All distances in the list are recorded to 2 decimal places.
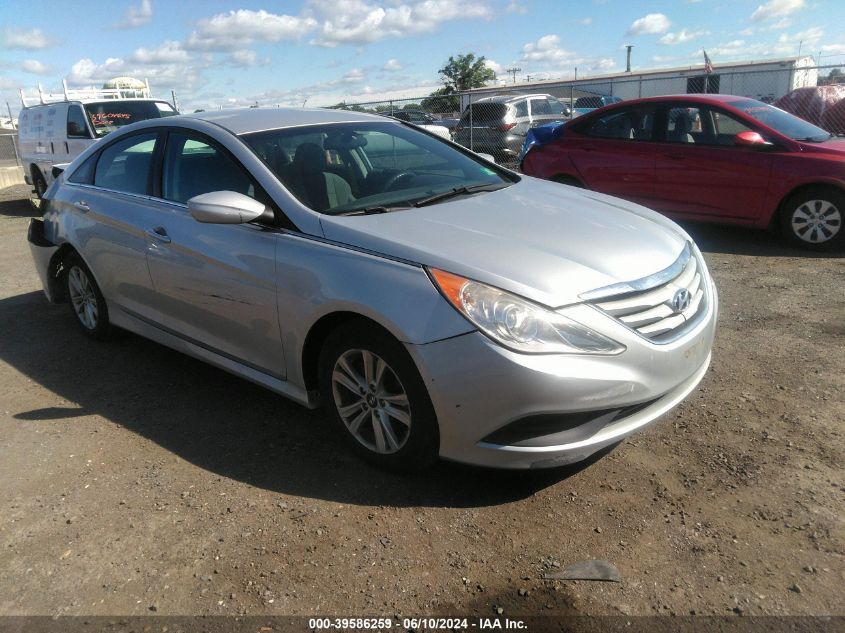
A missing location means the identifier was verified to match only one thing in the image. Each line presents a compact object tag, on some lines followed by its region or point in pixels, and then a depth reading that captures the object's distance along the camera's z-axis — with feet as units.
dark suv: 49.85
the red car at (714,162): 22.54
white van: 39.04
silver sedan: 8.72
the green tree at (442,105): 78.33
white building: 87.38
